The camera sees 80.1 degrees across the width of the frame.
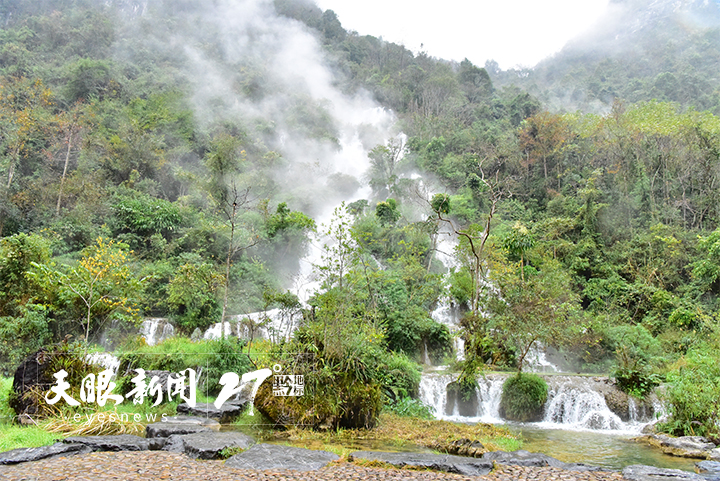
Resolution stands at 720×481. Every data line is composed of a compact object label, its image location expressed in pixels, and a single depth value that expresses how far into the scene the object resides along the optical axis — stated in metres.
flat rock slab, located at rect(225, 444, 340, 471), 4.49
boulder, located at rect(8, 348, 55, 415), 6.67
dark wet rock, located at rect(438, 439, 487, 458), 5.86
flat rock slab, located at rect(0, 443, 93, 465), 4.39
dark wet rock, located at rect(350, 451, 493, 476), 4.68
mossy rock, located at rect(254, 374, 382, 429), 6.89
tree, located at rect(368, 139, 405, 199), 31.35
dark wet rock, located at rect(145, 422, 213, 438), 6.13
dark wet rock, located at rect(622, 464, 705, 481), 4.53
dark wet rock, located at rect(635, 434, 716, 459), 6.81
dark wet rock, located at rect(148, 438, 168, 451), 5.40
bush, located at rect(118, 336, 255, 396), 10.29
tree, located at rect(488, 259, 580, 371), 10.34
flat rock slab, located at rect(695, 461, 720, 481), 4.96
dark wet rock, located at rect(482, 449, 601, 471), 5.16
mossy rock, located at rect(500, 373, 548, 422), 10.88
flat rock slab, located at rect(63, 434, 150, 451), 5.18
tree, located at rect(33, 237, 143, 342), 10.44
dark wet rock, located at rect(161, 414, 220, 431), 7.16
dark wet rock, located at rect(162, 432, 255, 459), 4.95
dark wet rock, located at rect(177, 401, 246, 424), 7.86
